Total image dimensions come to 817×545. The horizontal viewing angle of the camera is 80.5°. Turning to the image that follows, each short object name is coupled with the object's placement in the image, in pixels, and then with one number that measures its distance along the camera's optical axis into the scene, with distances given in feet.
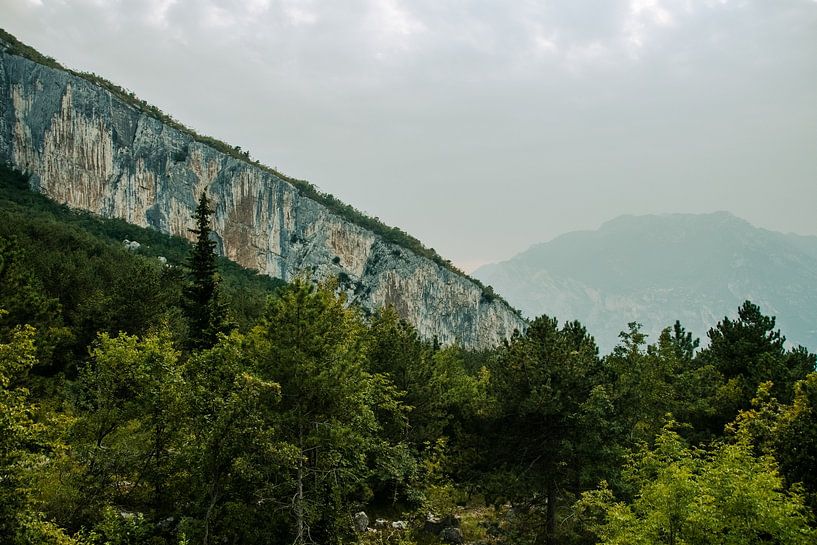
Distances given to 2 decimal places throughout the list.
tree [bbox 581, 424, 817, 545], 33.53
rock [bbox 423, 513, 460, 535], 66.49
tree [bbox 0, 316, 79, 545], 27.43
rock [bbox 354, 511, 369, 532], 59.33
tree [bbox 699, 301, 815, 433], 68.62
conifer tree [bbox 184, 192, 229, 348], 80.71
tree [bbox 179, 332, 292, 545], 37.76
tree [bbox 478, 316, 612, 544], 54.90
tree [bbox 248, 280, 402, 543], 43.57
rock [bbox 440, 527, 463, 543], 63.46
